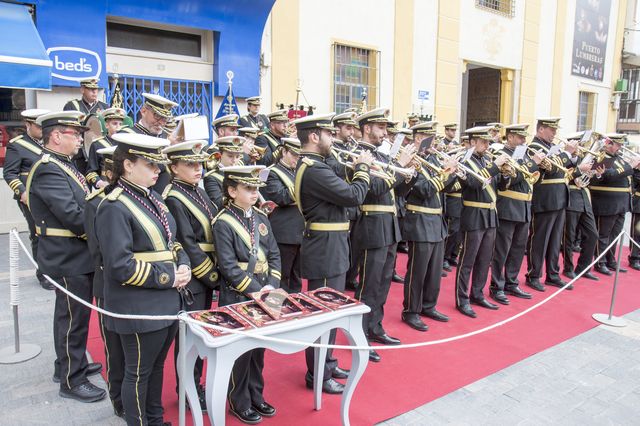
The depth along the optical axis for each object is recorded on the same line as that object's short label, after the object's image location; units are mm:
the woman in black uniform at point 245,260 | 3066
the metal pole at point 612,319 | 5203
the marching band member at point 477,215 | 5359
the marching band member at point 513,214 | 5746
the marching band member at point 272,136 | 6418
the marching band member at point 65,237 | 3297
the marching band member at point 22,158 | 5168
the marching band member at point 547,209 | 6109
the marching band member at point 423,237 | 4758
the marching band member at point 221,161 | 4262
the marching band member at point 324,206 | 3637
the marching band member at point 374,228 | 4297
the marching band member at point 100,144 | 5191
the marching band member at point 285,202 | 4754
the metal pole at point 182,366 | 2508
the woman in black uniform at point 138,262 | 2529
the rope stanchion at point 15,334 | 3986
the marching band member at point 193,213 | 3111
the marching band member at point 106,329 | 2738
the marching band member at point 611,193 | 6879
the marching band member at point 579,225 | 6633
